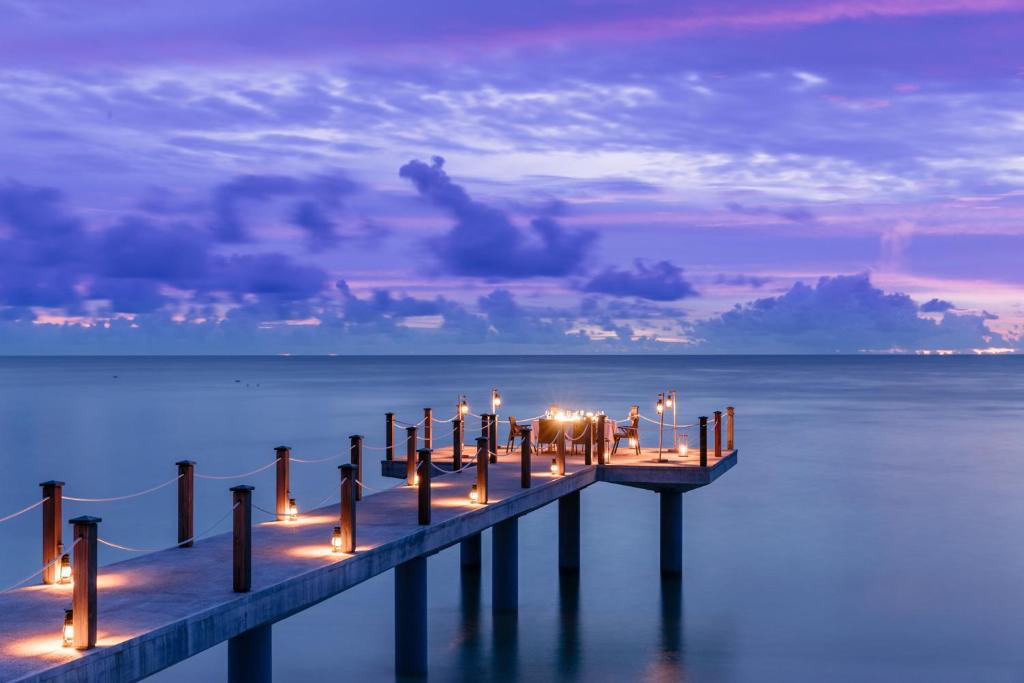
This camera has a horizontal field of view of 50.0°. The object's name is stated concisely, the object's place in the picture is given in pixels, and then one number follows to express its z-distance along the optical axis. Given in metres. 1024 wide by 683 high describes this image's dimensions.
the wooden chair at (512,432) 24.78
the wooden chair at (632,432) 24.97
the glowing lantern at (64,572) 12.44
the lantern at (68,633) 9.56
